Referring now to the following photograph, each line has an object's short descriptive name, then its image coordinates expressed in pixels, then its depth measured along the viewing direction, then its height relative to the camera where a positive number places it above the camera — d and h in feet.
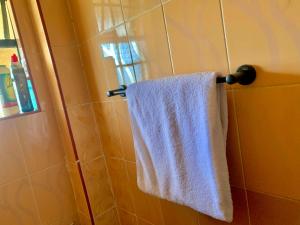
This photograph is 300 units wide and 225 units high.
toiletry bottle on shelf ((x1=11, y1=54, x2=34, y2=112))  3.48 +0.22
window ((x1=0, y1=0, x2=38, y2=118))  3.47 +0.40
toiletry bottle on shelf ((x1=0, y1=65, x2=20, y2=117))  3.45 +0.12
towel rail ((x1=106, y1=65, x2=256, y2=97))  1.91 -0.12
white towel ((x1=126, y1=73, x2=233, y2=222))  2.00 -0.62
